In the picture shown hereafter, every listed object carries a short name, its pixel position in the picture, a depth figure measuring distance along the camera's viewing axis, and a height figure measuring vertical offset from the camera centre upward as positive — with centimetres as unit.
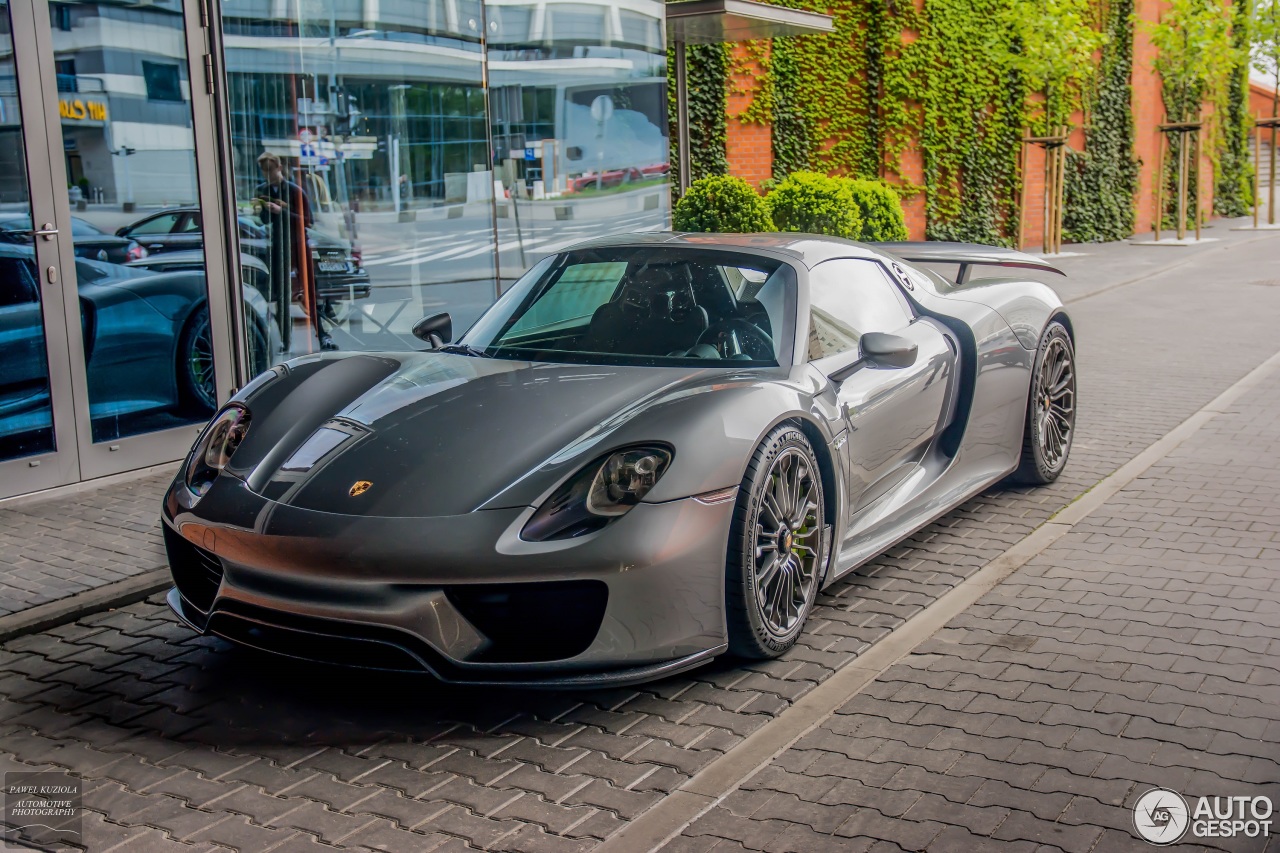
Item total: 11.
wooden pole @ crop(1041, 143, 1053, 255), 2044 -37
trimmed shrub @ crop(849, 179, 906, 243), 1244 -23
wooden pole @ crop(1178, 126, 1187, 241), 2256 -12
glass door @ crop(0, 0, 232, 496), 663 -11
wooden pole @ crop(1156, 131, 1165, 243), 2661 -15
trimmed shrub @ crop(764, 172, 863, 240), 1191 -14
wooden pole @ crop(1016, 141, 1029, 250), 2150 -22
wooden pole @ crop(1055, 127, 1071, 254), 2069 +14
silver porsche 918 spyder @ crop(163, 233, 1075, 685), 348 -81
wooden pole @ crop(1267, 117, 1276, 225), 2747 -56
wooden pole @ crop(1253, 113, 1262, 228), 3171 +55
